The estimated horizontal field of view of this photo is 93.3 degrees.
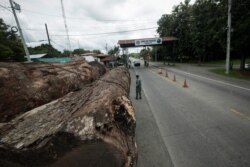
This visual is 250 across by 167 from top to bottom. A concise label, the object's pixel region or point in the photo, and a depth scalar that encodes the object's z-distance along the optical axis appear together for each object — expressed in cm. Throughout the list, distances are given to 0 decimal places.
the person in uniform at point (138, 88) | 621
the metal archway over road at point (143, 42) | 2374
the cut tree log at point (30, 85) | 263
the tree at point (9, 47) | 1436
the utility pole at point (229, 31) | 1038
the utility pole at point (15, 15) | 909
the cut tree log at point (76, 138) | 140
